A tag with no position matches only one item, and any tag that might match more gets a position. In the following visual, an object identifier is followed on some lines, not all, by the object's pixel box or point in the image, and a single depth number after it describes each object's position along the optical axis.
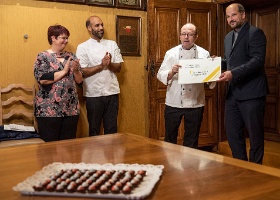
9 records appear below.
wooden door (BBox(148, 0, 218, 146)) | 4.11
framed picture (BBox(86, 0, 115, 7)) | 3.99
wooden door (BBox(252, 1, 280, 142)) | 4.44
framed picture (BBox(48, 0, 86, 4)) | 3.86
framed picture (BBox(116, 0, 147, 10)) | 4.20
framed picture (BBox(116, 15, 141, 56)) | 4.22
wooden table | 1.13
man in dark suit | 2.78
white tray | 1.08
